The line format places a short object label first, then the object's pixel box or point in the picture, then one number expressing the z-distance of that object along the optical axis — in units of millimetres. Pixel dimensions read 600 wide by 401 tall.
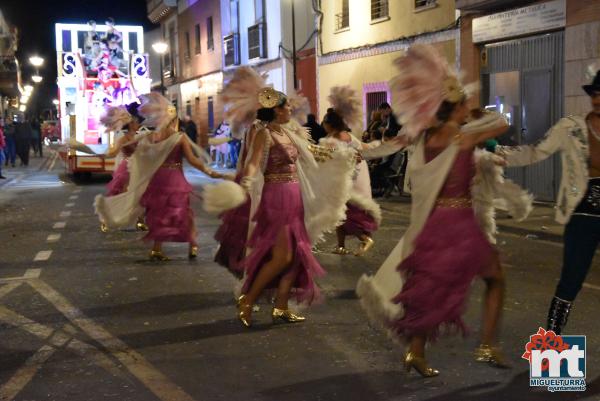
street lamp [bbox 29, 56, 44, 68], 48688
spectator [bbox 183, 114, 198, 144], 28931
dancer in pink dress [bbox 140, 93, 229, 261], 8938
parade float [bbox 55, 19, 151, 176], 22656
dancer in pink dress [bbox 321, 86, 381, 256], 8320
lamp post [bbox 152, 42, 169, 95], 32688
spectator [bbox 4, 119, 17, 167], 30359
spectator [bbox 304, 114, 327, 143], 14273
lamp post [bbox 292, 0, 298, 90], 23938
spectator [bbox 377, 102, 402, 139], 15041
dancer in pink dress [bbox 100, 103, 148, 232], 10508
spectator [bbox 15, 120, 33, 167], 30094
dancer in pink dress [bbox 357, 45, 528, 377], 4555
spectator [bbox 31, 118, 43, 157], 35484
